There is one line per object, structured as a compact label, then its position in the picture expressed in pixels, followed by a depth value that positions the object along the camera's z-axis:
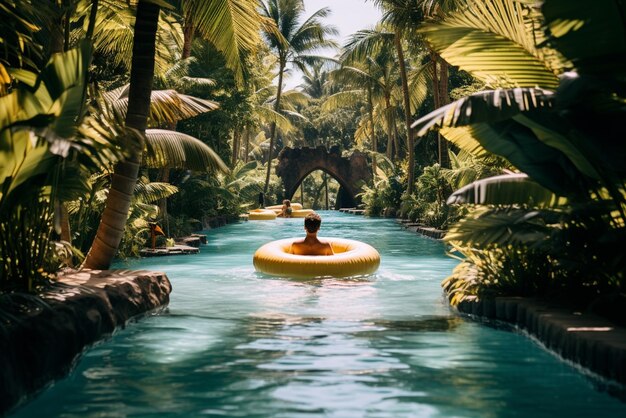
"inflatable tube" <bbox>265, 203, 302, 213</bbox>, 37.69
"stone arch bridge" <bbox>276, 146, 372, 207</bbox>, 49.22
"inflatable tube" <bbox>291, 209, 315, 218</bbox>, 36.72
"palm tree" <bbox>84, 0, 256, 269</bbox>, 8.95
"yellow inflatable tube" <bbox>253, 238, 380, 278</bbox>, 11.06
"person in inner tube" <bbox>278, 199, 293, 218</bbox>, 36.16
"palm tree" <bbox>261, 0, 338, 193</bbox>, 38.84
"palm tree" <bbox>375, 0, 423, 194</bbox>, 24.99
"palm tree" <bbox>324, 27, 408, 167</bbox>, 31.14
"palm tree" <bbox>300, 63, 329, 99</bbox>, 63.47
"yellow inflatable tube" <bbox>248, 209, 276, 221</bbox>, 33.44
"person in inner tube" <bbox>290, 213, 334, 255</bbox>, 12.12
